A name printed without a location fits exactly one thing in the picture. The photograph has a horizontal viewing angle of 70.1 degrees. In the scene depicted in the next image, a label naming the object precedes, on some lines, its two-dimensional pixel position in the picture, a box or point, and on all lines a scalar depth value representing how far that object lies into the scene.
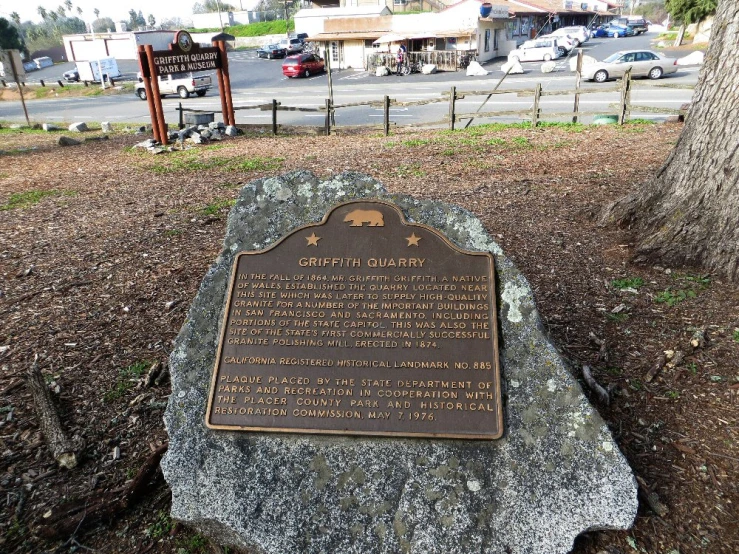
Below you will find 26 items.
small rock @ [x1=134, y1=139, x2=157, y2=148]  12.04
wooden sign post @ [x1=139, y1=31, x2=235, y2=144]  11.71
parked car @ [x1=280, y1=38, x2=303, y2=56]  46.72
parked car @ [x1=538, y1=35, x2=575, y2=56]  34.66
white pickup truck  27.06
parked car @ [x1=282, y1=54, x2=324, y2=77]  34.59
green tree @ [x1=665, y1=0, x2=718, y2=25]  35.39
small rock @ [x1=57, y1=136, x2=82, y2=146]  13.38
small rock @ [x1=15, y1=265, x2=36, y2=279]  5.23
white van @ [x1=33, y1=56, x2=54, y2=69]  53.76
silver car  23.97
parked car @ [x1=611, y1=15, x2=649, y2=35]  55.50
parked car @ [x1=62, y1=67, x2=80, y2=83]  40.59
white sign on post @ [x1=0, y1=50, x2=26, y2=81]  17.05
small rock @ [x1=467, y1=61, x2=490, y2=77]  31.34
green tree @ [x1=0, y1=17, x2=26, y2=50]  48.97
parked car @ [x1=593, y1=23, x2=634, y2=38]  50.47
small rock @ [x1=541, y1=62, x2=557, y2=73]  27.45
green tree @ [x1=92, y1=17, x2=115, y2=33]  105.00
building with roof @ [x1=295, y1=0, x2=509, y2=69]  35.38
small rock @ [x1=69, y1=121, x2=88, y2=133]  17.45
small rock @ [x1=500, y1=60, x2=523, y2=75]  29.20
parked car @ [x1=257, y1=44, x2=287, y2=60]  46.66
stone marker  2.41
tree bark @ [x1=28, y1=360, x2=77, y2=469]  3.06
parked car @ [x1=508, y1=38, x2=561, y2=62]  33.38
